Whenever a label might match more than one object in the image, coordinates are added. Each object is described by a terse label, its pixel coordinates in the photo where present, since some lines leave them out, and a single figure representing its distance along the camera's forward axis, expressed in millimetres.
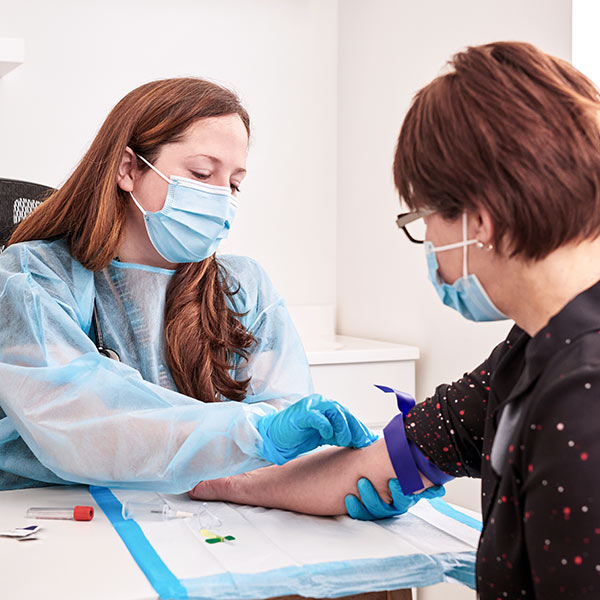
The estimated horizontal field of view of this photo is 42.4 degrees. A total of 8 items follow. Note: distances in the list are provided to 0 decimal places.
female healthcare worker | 1127
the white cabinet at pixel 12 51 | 2129
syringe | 1070
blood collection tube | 1067
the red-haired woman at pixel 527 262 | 670
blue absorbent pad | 860
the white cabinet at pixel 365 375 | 2279
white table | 825
